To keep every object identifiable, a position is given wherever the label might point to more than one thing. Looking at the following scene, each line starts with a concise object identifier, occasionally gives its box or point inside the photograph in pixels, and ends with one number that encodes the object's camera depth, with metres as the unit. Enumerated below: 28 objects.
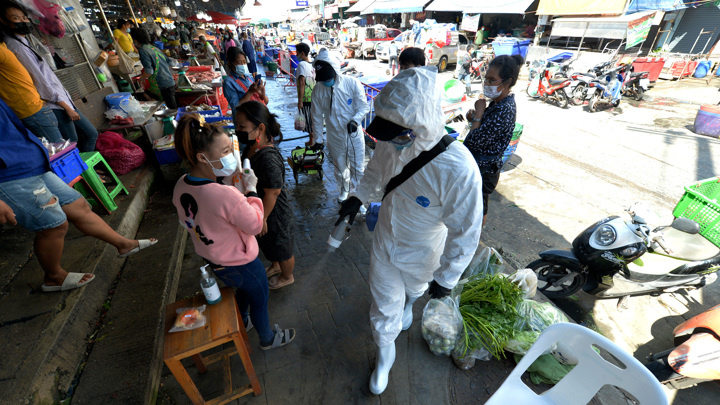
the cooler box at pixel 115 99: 4.79
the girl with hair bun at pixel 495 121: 2.83
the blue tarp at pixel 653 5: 11.95
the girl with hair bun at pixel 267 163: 2.17
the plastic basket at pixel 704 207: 2.57
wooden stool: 1.65
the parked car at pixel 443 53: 14.04
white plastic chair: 1.29
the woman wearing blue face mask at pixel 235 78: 5.07
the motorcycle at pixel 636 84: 9.46
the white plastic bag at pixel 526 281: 2.56
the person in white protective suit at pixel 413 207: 1.45
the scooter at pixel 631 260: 2.71
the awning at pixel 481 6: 16.50
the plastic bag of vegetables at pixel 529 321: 2.31
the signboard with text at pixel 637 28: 12.27
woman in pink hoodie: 1.63
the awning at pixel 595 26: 12.64
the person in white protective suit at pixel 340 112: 3.82
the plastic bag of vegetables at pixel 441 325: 2.37
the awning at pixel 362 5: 27.50
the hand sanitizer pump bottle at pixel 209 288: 1.79
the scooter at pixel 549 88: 9.16
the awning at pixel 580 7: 12.80
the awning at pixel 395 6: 21.22
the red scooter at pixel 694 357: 2.09
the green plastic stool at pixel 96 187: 3.29
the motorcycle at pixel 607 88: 8.49
